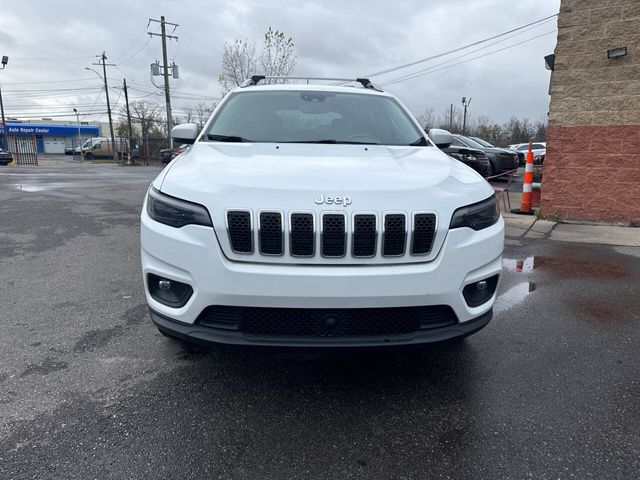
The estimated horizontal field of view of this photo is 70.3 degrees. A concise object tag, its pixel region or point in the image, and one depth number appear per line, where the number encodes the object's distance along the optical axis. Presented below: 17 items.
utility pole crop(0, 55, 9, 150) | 35.75
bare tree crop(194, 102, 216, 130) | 54.69
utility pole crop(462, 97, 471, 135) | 54.09
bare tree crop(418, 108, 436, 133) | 61.08
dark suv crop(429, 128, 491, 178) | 14.41
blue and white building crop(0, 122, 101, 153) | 66.38
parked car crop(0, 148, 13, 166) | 31.30
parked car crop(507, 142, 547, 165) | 21.29
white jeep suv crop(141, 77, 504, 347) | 2.14
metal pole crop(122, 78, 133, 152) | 46.40
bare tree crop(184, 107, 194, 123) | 62.78
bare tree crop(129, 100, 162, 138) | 56.17
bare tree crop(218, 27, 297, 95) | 22.41
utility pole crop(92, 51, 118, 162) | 50.28
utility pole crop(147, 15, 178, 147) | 33.75
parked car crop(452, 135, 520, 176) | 15.02
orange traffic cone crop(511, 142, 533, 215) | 8.53
